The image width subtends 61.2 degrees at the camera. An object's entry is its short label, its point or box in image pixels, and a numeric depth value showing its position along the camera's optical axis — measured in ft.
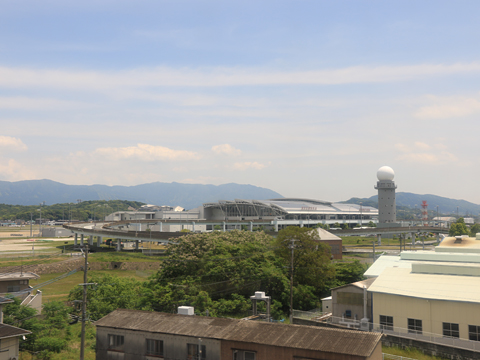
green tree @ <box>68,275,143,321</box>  131.34
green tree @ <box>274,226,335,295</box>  162.40
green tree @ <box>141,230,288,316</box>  134.00
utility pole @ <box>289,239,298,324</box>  120.78
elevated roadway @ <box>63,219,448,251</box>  314.55
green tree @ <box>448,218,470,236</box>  407.17
